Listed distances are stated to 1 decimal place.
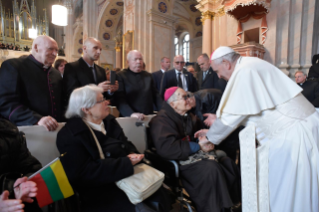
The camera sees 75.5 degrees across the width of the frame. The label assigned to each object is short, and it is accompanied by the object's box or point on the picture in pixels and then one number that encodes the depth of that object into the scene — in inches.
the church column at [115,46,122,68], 577.0
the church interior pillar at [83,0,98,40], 557.9
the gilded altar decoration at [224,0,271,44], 249.8
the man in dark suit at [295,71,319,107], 190.2
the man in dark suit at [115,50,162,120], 133.9
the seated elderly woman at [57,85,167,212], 67.0
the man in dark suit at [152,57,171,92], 202.2
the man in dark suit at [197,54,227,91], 184.2
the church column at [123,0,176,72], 361.4
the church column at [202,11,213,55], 332.8
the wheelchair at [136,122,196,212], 86.6
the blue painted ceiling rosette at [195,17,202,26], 659.2
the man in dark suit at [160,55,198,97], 181.2
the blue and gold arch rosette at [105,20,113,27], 575.2
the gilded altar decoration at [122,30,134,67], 359.9
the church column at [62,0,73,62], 696.0
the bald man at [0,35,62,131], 84.9
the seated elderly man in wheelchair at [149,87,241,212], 81.5
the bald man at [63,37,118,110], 115.3
